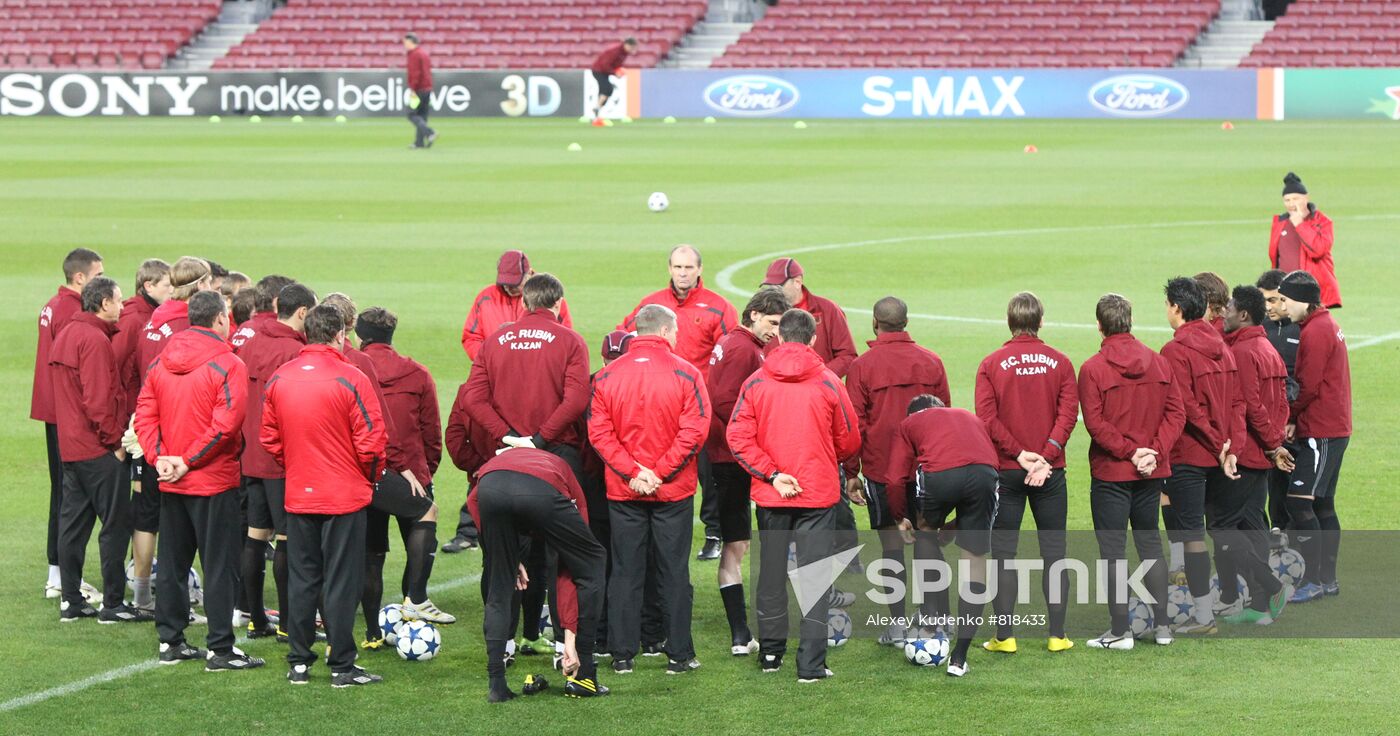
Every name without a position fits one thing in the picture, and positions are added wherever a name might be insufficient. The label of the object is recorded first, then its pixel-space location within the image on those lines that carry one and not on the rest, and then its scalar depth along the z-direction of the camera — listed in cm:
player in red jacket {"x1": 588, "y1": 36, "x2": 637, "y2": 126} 9124
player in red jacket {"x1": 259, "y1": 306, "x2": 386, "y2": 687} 1745
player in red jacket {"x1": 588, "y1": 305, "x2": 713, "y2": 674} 1791
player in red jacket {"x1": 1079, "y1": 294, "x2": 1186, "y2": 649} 1861
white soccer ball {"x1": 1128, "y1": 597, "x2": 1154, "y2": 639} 1912
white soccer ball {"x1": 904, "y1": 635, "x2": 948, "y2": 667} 1820
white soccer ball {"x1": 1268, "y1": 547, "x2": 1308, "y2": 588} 2053
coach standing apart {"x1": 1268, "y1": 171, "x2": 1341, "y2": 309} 3070
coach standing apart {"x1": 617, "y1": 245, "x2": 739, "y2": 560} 2327
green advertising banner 9169
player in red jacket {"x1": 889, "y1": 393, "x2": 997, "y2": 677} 1798
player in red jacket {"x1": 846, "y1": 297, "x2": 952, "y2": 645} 1945
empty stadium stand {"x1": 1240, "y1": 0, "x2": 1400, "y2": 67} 9800
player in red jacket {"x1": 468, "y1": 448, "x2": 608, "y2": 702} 1705
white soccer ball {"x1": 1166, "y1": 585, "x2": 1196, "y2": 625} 1928
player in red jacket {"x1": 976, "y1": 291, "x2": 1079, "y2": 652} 1856
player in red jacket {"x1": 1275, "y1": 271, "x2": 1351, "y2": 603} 2070
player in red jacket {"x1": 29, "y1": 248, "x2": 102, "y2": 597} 2109
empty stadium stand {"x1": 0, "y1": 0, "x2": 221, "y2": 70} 11294
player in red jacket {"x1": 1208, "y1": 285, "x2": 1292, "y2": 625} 1961
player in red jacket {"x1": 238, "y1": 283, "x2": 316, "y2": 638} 1894
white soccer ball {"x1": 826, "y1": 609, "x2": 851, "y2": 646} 1927
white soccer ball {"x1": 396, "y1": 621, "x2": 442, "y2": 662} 1864
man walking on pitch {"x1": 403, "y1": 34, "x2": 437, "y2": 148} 7881
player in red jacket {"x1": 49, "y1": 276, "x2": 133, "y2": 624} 1987
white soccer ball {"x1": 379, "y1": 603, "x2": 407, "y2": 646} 1895
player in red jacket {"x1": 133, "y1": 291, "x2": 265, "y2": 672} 1803
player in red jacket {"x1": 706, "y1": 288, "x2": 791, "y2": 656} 1900
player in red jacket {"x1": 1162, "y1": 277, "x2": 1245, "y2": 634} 1911
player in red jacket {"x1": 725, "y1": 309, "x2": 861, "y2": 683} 1773
